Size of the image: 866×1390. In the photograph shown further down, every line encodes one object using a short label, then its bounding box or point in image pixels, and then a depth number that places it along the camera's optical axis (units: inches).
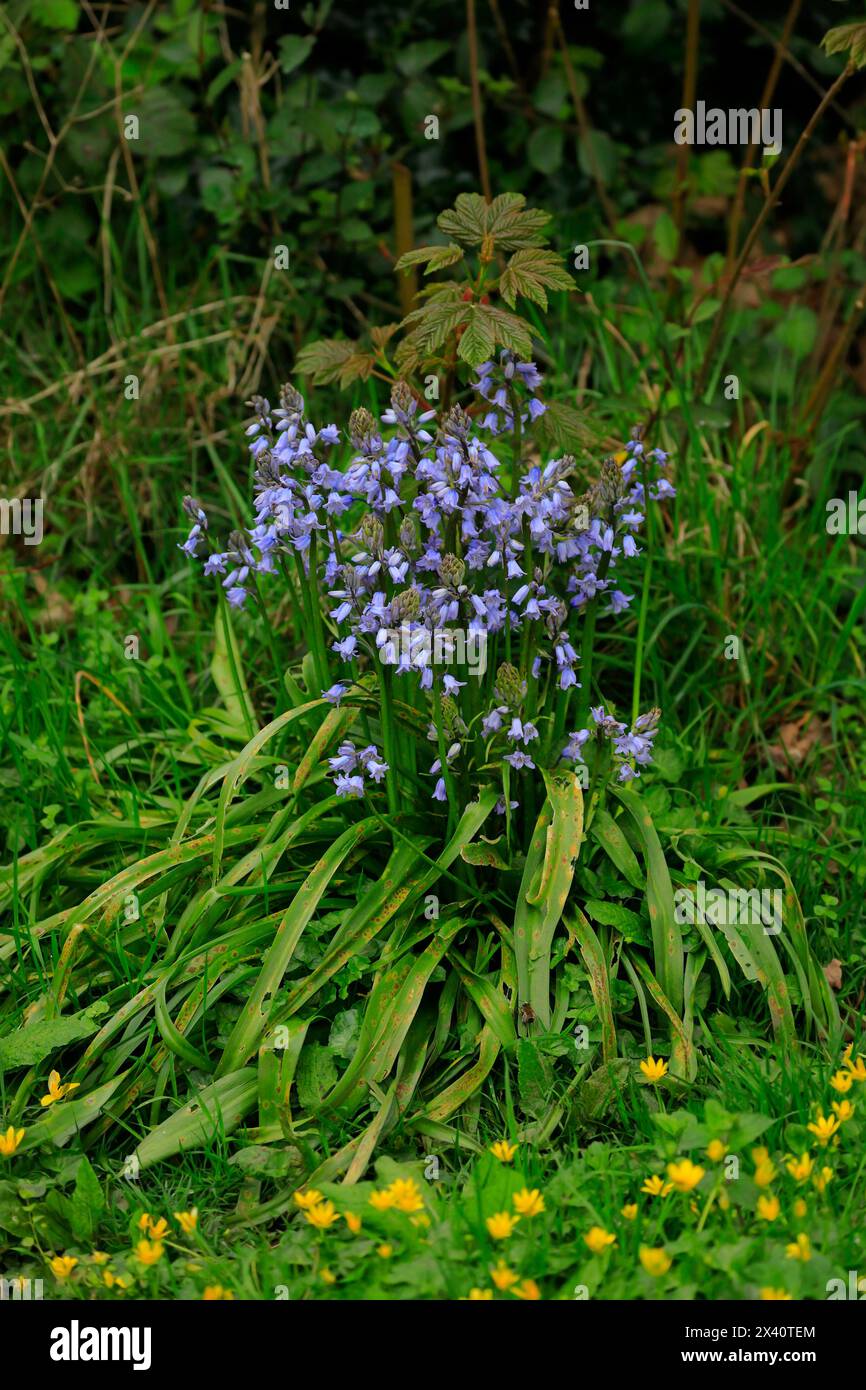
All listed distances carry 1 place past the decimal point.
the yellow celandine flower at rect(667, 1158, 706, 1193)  93.2
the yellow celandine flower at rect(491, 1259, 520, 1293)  88.0
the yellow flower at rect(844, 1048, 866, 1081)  107.1
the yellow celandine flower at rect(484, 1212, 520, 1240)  91.7
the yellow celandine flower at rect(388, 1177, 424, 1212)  93.6
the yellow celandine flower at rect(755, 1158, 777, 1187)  94.3
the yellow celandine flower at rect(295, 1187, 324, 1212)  97.5
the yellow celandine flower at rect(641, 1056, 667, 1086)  109.2
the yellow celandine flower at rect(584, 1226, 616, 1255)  90.7
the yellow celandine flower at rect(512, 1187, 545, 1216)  93.8
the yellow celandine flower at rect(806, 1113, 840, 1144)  100.0
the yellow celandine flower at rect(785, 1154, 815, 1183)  95.8
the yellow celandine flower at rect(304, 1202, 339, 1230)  95.4
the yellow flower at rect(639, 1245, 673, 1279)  88.2
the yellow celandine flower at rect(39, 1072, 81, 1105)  112.6
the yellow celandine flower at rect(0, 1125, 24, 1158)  106.7
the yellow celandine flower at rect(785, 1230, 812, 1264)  88.7
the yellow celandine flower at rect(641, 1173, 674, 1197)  96.7
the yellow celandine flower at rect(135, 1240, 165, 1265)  95.2
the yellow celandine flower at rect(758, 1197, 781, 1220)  92.1
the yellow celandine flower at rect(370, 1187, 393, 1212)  95.0
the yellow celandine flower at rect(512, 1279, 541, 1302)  89.2
